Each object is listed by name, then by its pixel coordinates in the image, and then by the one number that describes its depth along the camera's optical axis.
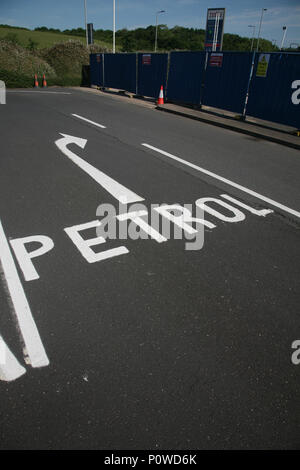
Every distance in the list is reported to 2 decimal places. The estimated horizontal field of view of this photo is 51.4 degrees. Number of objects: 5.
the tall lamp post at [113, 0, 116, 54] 29.33
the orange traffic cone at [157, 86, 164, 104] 15.45
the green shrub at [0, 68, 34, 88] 22.19
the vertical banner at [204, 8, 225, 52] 19.40
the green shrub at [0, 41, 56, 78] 26.32
